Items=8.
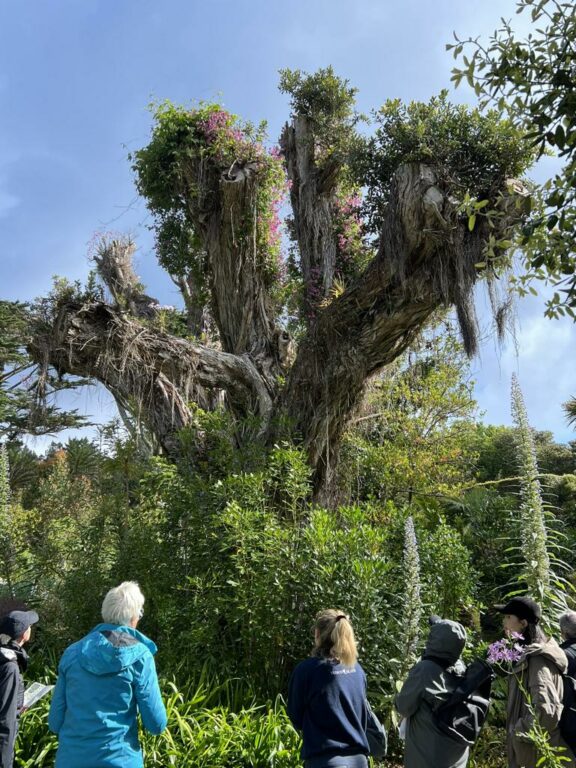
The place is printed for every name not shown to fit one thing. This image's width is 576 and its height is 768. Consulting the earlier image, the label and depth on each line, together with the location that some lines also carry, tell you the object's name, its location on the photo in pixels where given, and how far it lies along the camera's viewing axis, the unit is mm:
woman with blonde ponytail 2840
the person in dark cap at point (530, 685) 2975
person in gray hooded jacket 2926
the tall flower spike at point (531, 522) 4258
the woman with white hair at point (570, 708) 3072
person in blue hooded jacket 2729
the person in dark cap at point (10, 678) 3363
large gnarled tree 6543
